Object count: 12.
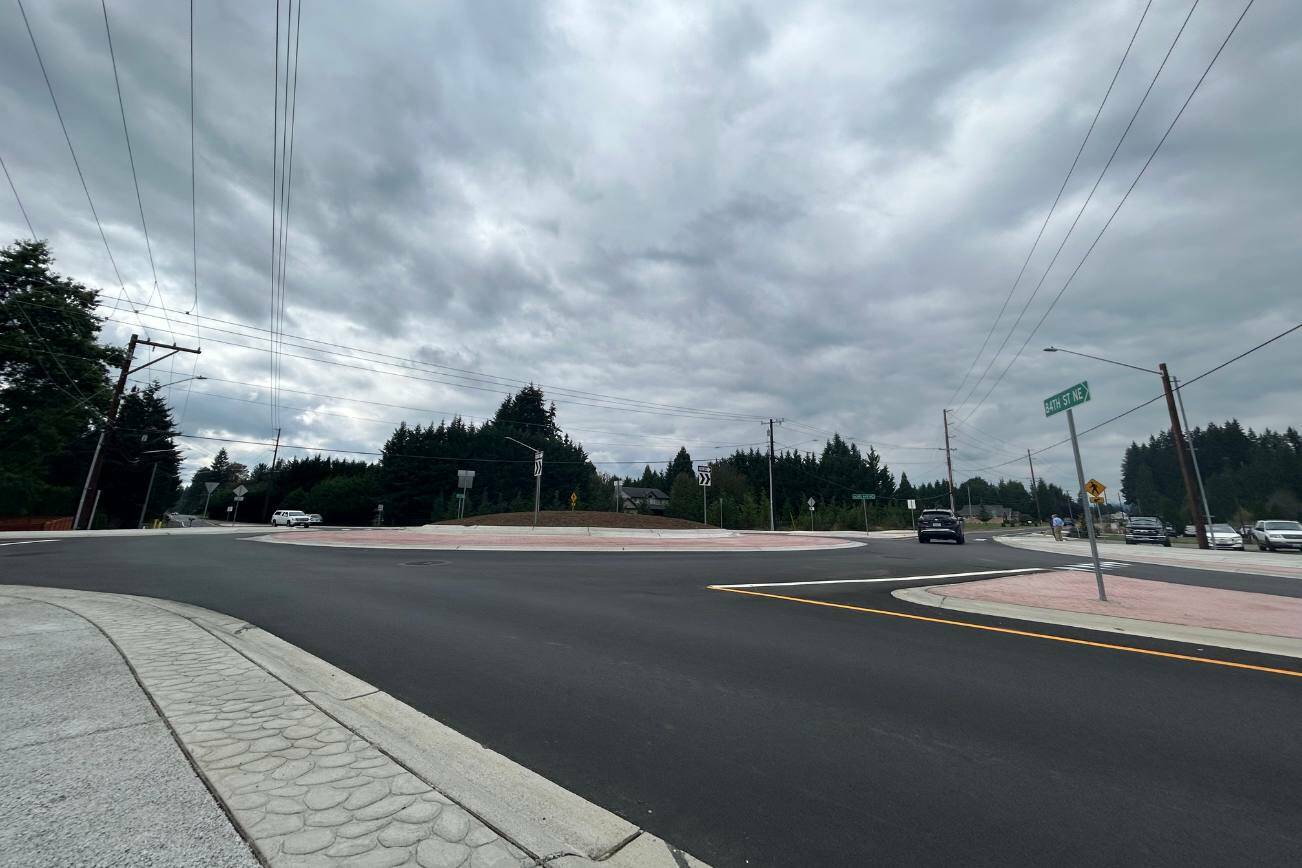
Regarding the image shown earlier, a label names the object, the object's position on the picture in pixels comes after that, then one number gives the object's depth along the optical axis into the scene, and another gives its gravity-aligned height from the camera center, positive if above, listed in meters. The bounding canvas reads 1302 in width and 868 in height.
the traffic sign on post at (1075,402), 9.26 +2.36
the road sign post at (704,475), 32.78 +3.30
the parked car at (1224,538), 29.27 +0.23
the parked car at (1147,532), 31.02 +0.49
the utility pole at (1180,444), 27.57 +5.05
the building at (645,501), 93.38 +5.01
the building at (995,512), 123.19 +6.21
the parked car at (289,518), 53.77 +0.20
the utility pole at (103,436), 28.50 +4.13
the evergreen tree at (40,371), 32.72 +8.88
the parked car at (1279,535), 26.73 +0.43
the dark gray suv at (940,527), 28.66 +0.47
